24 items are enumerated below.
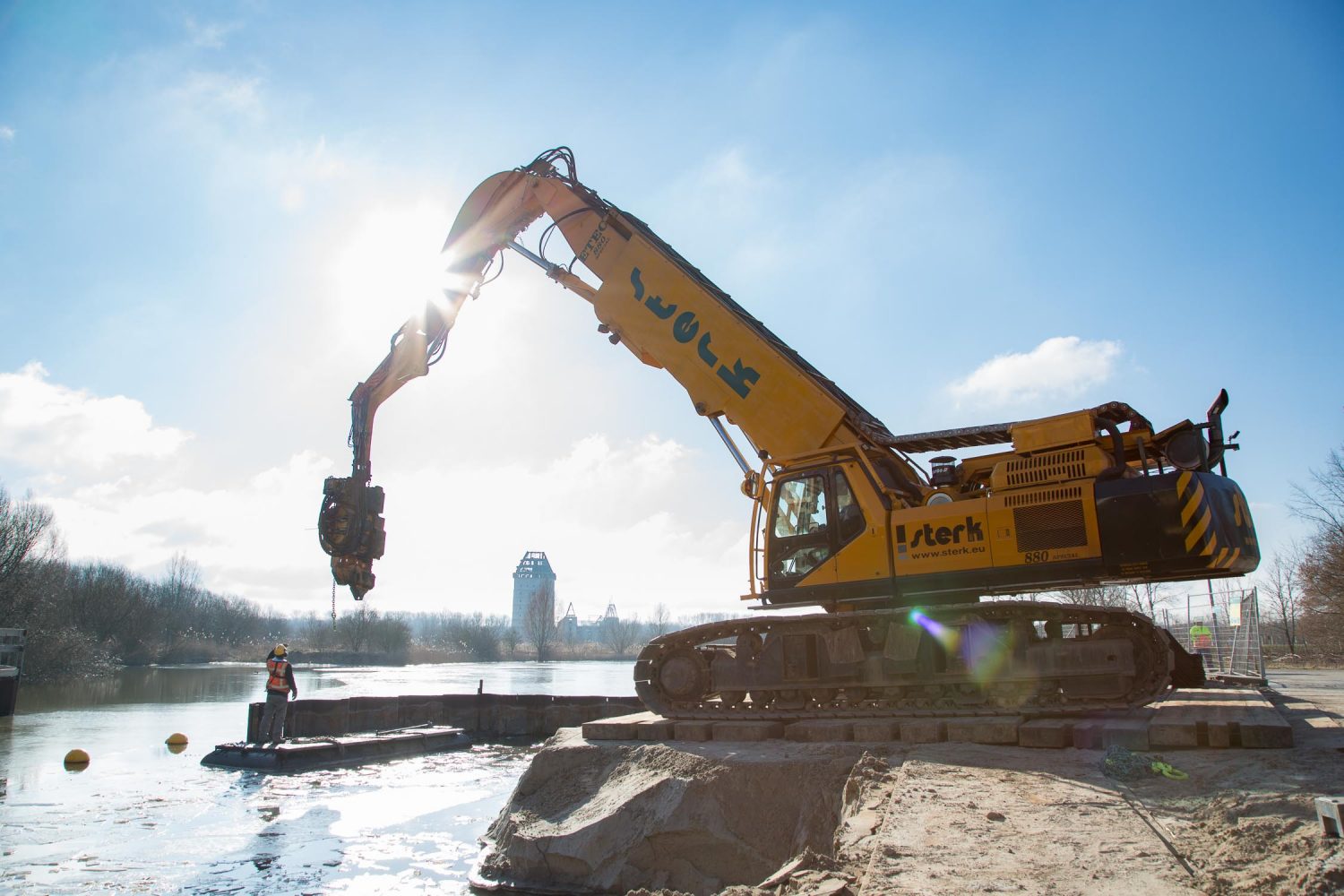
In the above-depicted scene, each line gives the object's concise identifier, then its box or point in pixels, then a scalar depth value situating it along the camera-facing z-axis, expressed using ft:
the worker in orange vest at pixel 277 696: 46.16
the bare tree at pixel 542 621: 310.06
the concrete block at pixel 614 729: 26.91
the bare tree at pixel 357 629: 252.30
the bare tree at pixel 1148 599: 104.00
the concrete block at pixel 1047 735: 21.02
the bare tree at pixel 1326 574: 105.29
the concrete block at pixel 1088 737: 20.71
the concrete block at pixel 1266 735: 19.34
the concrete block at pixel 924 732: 22.98
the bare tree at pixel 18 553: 143.95
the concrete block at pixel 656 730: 26.40
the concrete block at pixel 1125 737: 20.42
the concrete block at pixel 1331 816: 11.94
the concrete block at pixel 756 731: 25.27
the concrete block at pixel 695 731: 25.77
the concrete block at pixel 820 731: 24.11
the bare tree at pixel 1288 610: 127.95
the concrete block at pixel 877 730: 23.36
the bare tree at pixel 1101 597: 111.24
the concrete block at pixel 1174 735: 20.07
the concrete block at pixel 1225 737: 19.84
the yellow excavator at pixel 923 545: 23.27
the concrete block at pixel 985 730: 21.95
